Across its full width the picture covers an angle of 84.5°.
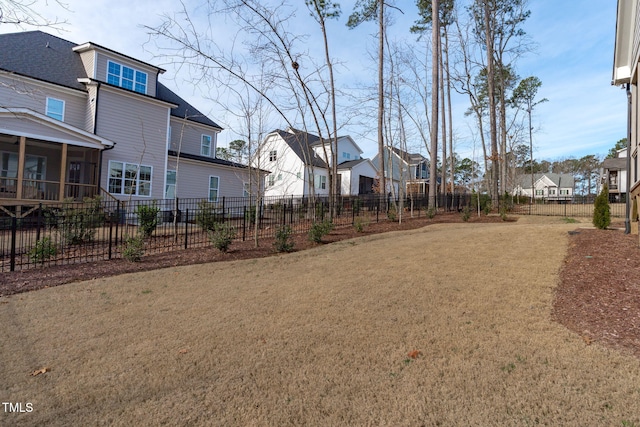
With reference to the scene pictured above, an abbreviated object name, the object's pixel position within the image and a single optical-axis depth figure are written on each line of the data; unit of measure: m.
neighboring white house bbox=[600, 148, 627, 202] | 33.41
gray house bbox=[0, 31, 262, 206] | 13.15
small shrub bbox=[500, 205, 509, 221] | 14.90
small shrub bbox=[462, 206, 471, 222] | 14.25
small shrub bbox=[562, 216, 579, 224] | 13.80
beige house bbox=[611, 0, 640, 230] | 8.52
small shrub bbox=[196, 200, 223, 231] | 10.52
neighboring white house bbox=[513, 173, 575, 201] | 62.41
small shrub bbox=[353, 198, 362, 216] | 14.41
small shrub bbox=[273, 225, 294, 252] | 8.49
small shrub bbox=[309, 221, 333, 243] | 9.38
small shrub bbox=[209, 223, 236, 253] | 8.28
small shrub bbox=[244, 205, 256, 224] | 10.72
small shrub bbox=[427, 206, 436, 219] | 14.92
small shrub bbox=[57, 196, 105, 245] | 8.84
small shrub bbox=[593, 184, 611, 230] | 9.17
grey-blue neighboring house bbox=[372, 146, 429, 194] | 33.59
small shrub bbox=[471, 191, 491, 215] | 18.30
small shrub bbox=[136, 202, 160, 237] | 10.11
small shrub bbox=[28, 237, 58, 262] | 7.06
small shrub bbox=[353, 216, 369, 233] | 11.11
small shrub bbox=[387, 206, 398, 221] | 13.64
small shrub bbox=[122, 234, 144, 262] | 7.43
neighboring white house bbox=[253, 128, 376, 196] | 28.50
